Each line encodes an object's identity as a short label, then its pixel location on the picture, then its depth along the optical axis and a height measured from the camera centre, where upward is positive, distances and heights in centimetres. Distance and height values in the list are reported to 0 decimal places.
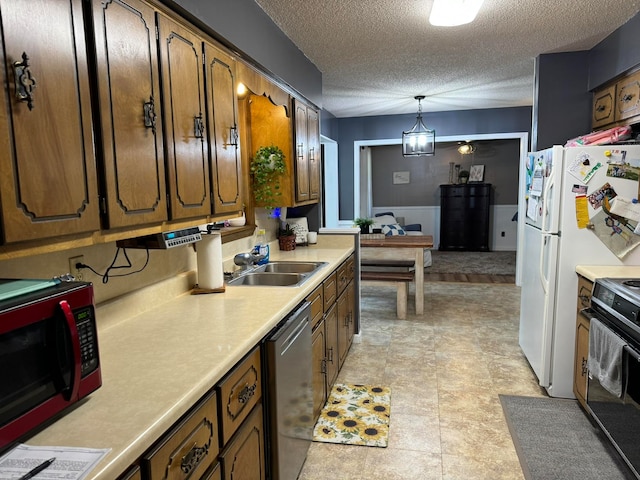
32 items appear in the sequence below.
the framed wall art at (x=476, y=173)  907 +25
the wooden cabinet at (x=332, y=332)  248 -95
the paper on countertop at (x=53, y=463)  82 -53
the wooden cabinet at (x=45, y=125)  97 +17
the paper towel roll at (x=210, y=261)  218 -36
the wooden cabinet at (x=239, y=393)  136 -68
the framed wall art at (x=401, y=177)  956 +21
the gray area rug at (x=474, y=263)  696 -135
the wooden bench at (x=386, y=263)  489 -85
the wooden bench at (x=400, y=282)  452 -99
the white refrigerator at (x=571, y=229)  257 -28
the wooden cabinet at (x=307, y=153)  330 +29
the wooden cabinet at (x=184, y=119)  161 +28
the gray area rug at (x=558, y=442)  209 -138
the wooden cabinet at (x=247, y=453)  137 -88
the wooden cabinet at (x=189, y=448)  102 -66
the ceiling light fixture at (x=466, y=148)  888 +76
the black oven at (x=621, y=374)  190 -84
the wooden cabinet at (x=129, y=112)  129 +25
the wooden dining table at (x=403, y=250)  457 -69
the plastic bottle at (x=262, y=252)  294 -42
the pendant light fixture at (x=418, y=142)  518 +52
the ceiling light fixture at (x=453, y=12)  242 +100
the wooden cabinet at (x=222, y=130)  195 +28
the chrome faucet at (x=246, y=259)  271 -44
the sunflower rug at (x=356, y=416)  242 -138
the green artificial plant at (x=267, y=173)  304 +11
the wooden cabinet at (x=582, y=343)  251 -94
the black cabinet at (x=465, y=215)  885 -62
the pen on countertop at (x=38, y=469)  81 -52
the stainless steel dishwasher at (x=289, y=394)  172 -88
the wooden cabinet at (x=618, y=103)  285 +57
